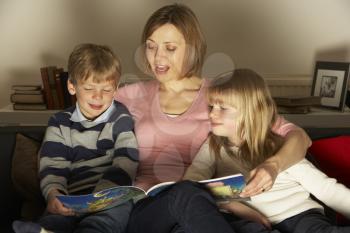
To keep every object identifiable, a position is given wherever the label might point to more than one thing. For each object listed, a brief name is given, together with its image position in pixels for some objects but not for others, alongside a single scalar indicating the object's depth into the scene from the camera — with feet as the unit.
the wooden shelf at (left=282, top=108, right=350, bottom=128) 7.98
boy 5.31
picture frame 8.23
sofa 6.10
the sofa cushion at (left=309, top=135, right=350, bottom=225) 6.17
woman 5.59
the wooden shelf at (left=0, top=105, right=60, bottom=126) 8.18
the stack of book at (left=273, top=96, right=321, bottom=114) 8.02
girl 4.91
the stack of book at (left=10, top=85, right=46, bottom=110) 8.21
